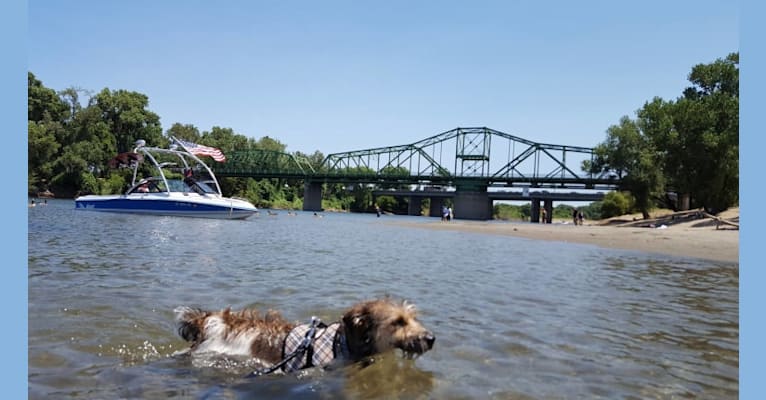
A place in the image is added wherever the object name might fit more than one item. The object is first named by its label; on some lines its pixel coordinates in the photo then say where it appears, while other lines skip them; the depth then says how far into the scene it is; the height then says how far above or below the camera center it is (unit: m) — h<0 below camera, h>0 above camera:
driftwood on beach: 36.11 -1.60
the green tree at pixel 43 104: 92.50 +17.22
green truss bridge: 104.19 +4.62
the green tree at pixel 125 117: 96.19 +15.20
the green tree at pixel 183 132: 118.88 +15.28
